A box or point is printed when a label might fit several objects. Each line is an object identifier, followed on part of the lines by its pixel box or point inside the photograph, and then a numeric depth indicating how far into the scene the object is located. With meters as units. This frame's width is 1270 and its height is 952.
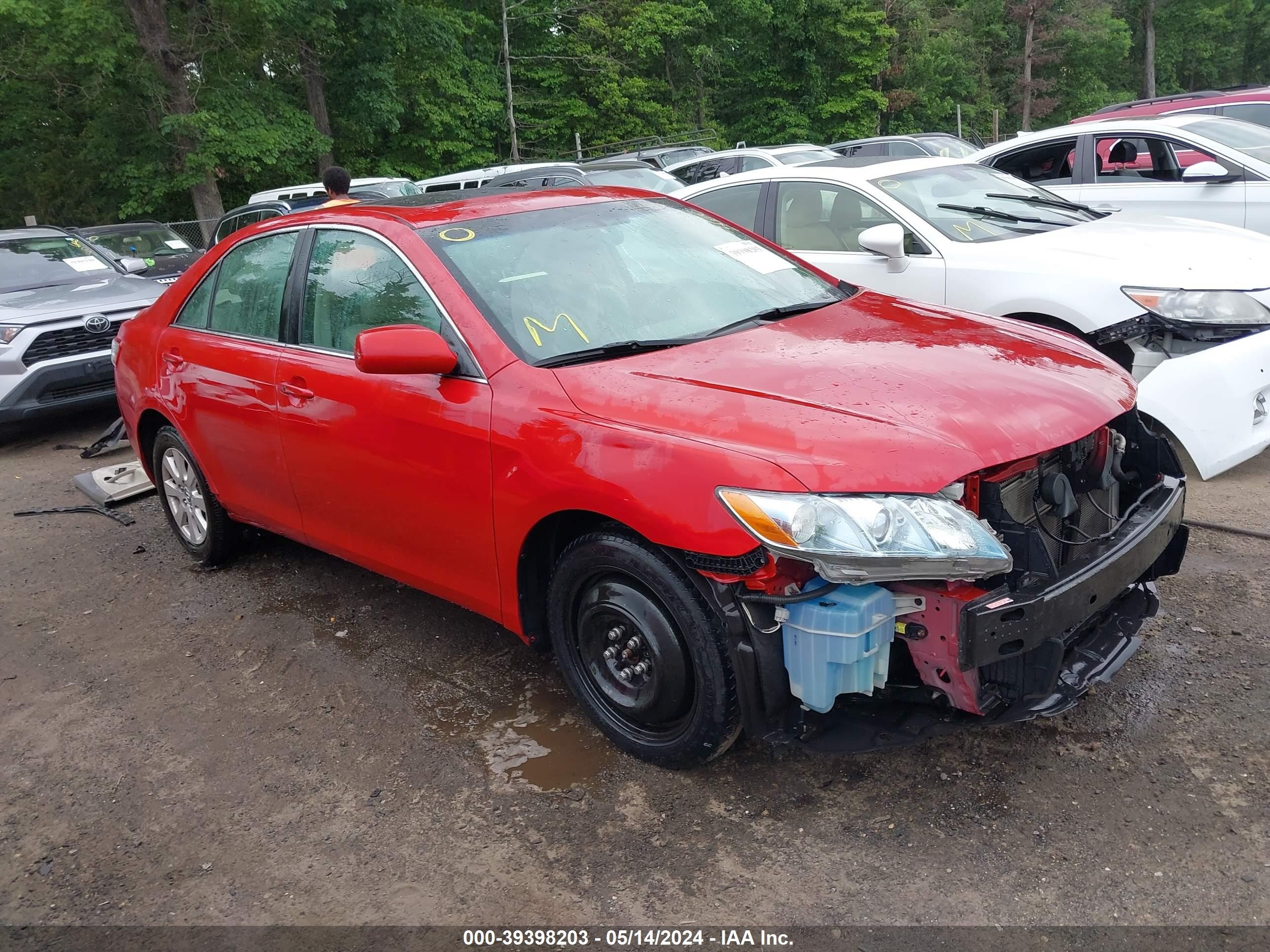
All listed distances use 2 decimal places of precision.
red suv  12.09
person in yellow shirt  8.67
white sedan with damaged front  4.70
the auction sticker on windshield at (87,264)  9.56
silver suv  7.91
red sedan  2.60
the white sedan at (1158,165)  7.95
